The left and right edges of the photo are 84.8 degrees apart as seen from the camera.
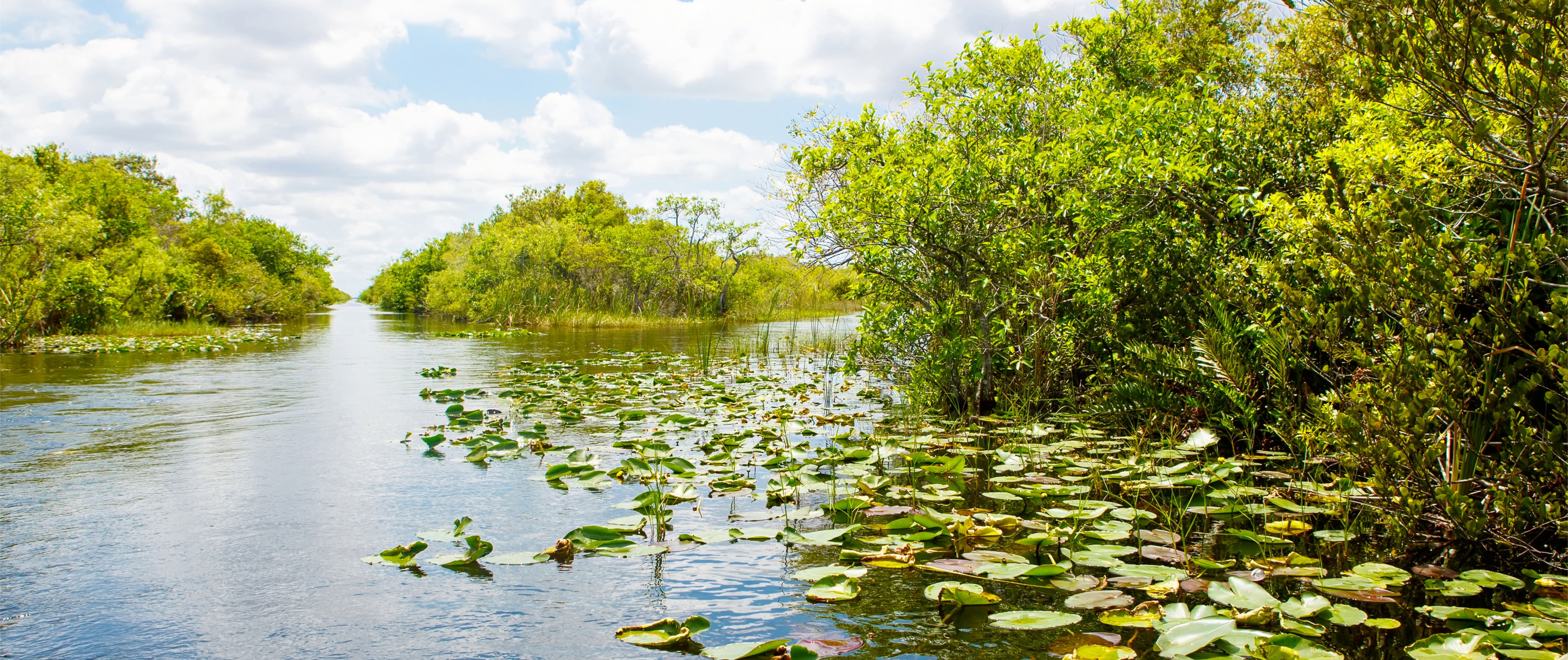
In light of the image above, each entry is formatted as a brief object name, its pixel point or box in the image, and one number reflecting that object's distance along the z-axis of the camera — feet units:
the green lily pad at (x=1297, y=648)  7.63
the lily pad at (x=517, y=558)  11.05
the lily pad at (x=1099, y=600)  9.11
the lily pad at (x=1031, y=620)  8.54
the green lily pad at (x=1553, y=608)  8.49
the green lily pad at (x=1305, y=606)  8.53
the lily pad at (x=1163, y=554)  10.66
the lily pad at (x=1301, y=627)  8.22
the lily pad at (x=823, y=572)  10.36
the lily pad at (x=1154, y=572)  9.86
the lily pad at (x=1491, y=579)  9.37
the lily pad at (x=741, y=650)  8.06
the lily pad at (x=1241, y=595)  8.77
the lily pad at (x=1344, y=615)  8.39
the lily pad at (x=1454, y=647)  7.57
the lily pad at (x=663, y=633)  8.55
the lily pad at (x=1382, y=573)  9.67
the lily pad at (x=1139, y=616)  8.60
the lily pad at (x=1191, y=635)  7.84
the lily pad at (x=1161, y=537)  11.49
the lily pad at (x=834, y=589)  9.80
